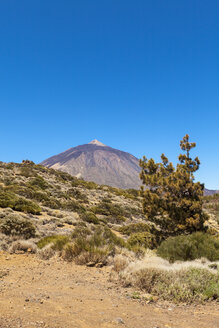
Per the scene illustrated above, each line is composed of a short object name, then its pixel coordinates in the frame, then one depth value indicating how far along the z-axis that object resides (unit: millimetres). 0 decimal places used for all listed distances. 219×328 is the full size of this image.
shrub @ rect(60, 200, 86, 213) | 20859
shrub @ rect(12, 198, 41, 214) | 15494
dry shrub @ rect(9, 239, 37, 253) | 9172
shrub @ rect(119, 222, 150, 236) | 16948
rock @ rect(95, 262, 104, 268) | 7895
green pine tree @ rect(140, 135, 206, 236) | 11711
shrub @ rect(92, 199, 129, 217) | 22938
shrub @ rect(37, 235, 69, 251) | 8941
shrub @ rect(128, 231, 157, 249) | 12070
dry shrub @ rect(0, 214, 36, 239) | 10241
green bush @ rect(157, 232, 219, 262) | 7781
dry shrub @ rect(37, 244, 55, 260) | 8555
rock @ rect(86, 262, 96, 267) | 7949
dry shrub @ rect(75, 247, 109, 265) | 8016
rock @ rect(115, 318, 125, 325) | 3826
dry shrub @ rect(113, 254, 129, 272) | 6981
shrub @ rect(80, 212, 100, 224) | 18062
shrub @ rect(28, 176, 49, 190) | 26938
